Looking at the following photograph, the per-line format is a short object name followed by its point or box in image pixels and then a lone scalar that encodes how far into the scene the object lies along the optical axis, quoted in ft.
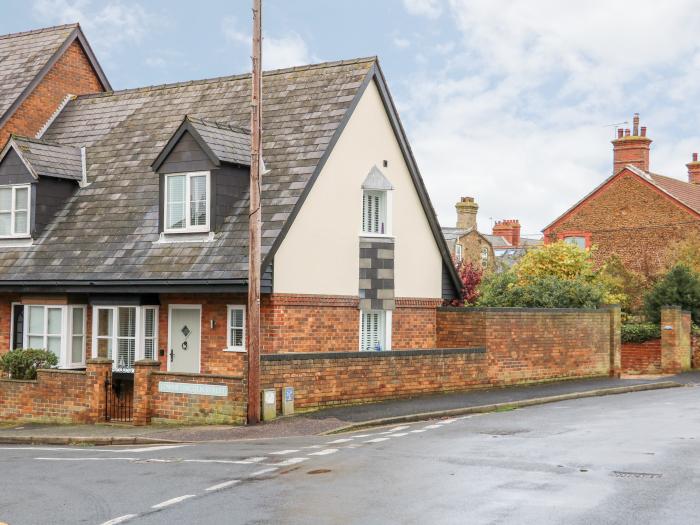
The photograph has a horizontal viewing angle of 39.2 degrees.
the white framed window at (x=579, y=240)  162.09
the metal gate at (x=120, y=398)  67.10
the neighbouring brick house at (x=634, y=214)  150.51
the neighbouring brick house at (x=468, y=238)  209.56
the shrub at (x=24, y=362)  73.46
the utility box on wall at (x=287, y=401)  64.03
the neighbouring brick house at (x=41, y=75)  94.94
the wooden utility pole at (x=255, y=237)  60.25
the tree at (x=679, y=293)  118.11
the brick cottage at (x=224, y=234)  73.67
